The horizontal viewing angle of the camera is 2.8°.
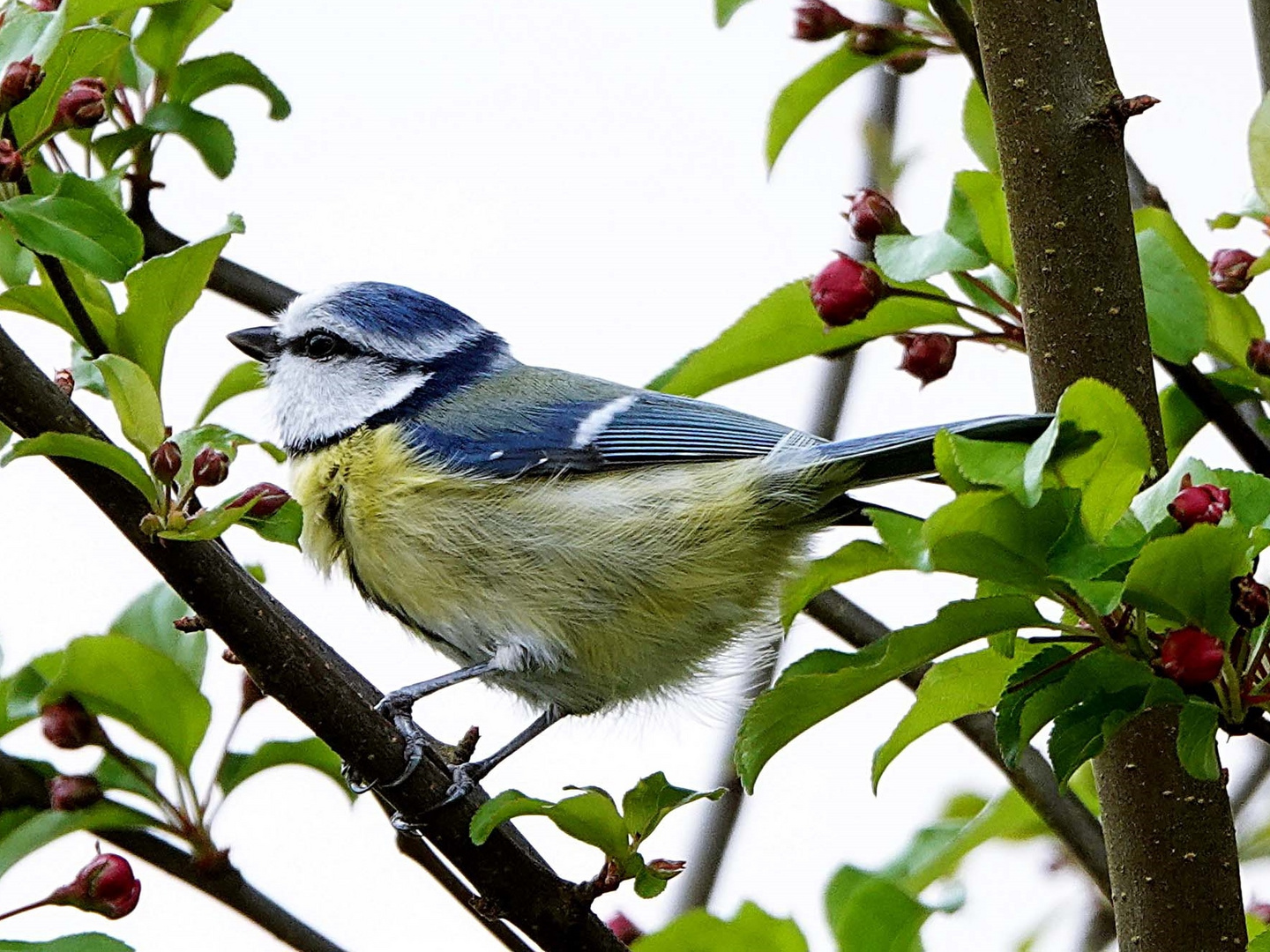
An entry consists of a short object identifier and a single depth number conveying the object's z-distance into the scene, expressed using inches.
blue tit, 121.9
